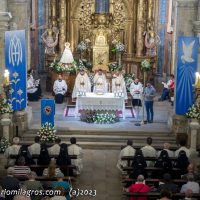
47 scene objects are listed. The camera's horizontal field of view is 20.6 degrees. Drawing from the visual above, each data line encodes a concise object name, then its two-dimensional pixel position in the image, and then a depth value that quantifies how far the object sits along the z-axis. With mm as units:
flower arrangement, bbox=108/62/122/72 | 25578
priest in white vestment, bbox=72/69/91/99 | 22516
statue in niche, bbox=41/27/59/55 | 26266
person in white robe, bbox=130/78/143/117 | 22688
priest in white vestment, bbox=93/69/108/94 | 21250
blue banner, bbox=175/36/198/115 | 17531
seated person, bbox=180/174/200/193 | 12250
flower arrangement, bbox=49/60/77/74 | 24516
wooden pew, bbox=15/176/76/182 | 12921
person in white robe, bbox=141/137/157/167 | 15070
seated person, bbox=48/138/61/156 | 15172
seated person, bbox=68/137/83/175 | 15180
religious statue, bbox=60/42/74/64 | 24795
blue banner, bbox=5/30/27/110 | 17469
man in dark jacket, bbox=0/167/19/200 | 11591
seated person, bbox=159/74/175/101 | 23844
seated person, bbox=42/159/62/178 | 12905
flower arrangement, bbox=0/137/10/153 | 17109
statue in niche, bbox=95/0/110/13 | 27094
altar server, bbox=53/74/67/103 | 23750
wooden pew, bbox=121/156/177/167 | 14781
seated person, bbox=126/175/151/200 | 12014
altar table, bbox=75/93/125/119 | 20359
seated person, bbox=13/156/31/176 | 13095
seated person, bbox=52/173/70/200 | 11948
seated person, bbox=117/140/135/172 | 15086
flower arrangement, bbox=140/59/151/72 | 23388
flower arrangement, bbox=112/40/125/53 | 26422
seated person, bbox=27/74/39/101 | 23647
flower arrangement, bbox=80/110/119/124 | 20120
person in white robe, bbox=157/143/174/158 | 14606
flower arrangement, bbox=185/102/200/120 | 17203
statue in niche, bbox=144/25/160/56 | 26375
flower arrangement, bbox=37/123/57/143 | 17328
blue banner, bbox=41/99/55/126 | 17938
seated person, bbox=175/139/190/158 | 14766
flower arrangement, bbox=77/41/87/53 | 26327
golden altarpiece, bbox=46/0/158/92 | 26828
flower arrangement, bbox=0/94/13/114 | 17344
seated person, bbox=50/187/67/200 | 10805
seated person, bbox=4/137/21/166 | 14828
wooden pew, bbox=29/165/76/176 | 14211
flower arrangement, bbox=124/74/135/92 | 24278
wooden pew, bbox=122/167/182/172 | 13984
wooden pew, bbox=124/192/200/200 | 11789
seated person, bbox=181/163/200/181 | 12820
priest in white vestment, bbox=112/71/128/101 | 22422
